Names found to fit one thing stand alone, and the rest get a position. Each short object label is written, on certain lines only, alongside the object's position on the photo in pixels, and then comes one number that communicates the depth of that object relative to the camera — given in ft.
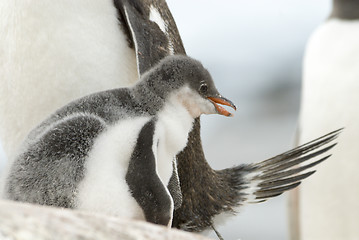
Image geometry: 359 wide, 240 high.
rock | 18.68
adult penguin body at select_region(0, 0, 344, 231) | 20.11
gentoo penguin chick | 19.31
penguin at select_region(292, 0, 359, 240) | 24.83
